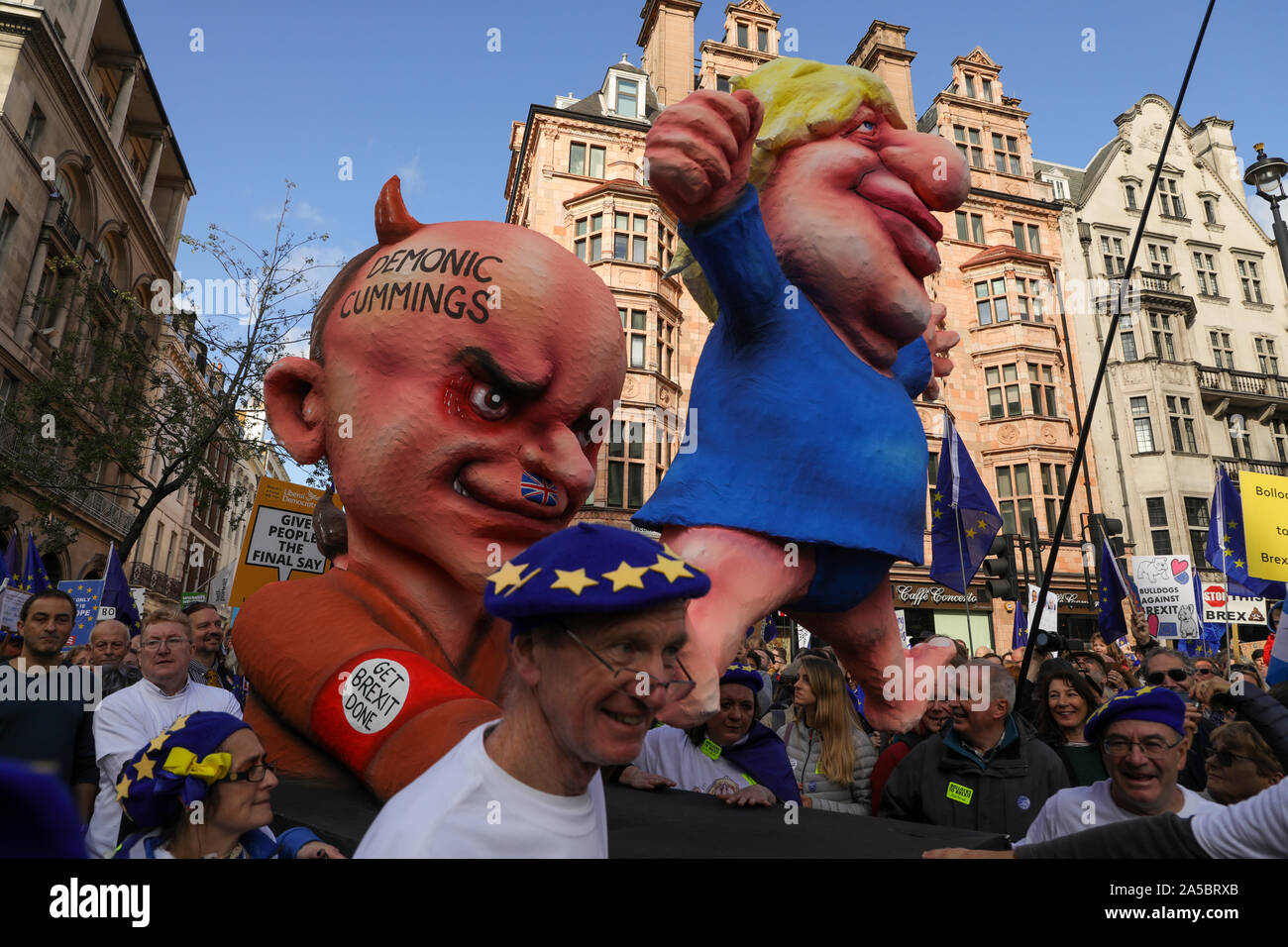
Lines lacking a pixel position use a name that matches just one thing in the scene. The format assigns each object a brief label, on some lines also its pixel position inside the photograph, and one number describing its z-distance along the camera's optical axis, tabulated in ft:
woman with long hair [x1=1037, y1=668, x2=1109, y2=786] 11.40
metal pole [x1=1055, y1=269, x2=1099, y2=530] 69.97
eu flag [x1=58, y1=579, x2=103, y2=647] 22.21
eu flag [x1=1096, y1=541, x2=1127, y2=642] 29.00
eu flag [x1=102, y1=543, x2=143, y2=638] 24.26
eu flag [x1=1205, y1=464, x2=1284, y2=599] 30.81
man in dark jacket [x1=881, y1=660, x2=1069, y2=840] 9.84
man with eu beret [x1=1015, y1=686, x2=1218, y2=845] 7.79
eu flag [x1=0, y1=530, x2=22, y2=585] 25.45
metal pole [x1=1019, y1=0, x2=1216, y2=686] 7.84
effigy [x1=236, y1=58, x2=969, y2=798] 6.46
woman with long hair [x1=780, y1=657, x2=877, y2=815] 11.73
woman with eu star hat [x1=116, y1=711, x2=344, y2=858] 6.10
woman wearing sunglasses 9.12
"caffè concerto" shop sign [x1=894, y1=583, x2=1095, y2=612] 63.52
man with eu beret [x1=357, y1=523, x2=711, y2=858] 3.65
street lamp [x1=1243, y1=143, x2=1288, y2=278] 25.81
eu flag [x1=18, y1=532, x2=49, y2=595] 24.94
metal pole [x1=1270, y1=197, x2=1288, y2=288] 25.59
